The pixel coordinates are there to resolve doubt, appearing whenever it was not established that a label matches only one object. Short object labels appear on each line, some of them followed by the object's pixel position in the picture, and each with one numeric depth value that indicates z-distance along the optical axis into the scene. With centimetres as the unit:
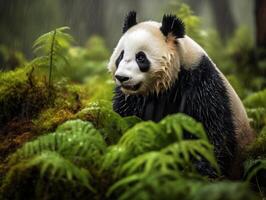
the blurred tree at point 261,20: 2089
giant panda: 1051
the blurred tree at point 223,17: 4294
